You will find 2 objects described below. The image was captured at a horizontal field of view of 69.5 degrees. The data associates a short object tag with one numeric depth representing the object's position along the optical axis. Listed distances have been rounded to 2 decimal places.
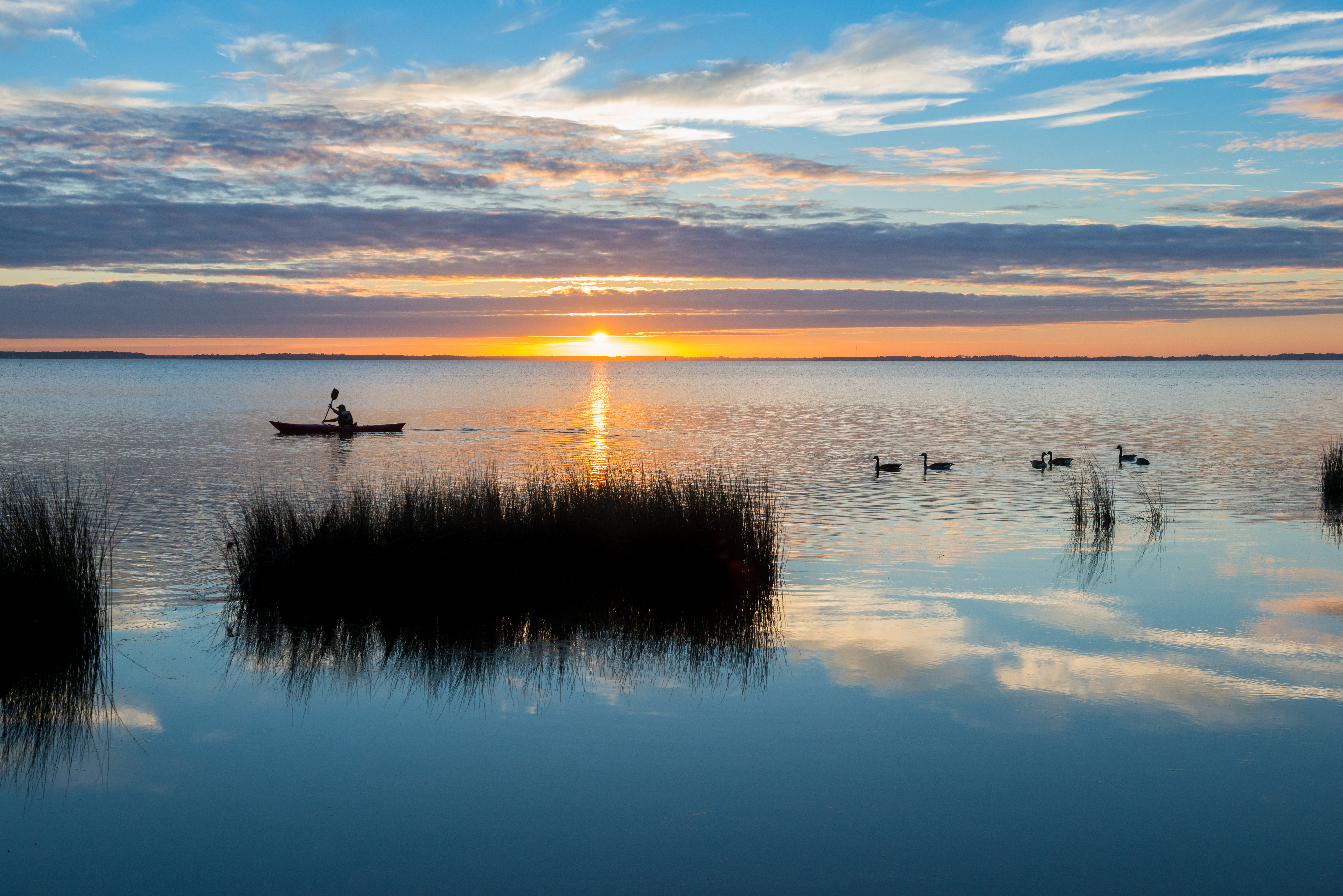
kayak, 38.31
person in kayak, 38.59
